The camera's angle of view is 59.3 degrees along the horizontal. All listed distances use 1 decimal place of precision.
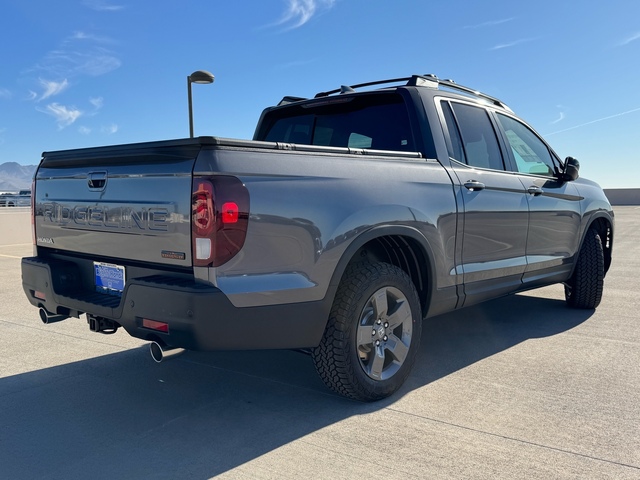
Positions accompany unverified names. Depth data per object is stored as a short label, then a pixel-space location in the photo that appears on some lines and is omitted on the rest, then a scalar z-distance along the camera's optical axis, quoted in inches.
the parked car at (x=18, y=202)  1314.0
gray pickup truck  103.8
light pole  405.1
